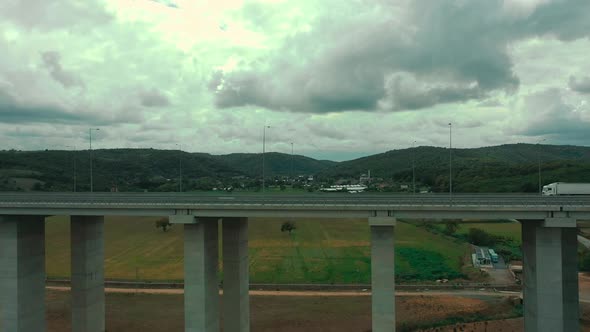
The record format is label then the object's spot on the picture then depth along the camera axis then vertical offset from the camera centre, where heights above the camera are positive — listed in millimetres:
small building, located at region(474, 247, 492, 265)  62094 -13461
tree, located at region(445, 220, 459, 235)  82562 -11584
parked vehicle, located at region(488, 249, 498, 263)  62719 -13496
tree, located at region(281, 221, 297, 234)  80144 -10708
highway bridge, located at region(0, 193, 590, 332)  25516 -4891
